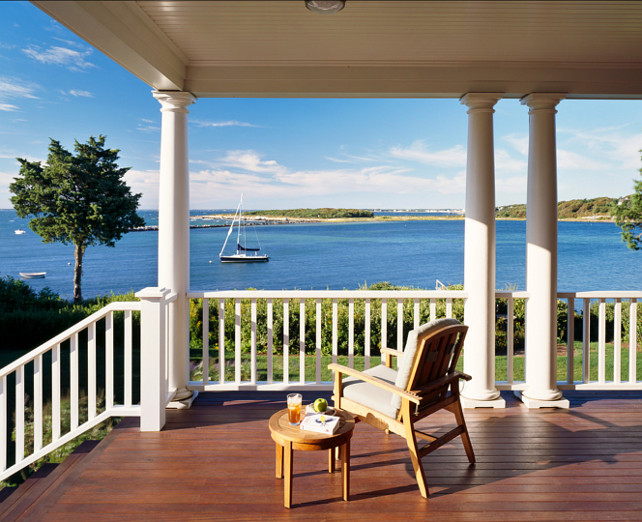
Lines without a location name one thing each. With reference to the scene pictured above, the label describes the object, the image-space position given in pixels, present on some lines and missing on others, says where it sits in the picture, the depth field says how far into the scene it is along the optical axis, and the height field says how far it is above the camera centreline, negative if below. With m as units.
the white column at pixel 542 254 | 4.19 +0.11
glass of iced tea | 2.74 -0.81
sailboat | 38.94 +0.83
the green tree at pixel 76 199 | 14.51 +1.96
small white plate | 2.81 -0.83
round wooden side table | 2.56 -0.93
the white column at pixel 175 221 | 4.16 +0.38
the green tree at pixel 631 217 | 14.66 +1.52
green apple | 2.77 -0.79
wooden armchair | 2.79 -0.76
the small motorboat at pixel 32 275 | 31.06 -0.68
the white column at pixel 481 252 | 4.16 +0.12
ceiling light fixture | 2.85 +1.53
